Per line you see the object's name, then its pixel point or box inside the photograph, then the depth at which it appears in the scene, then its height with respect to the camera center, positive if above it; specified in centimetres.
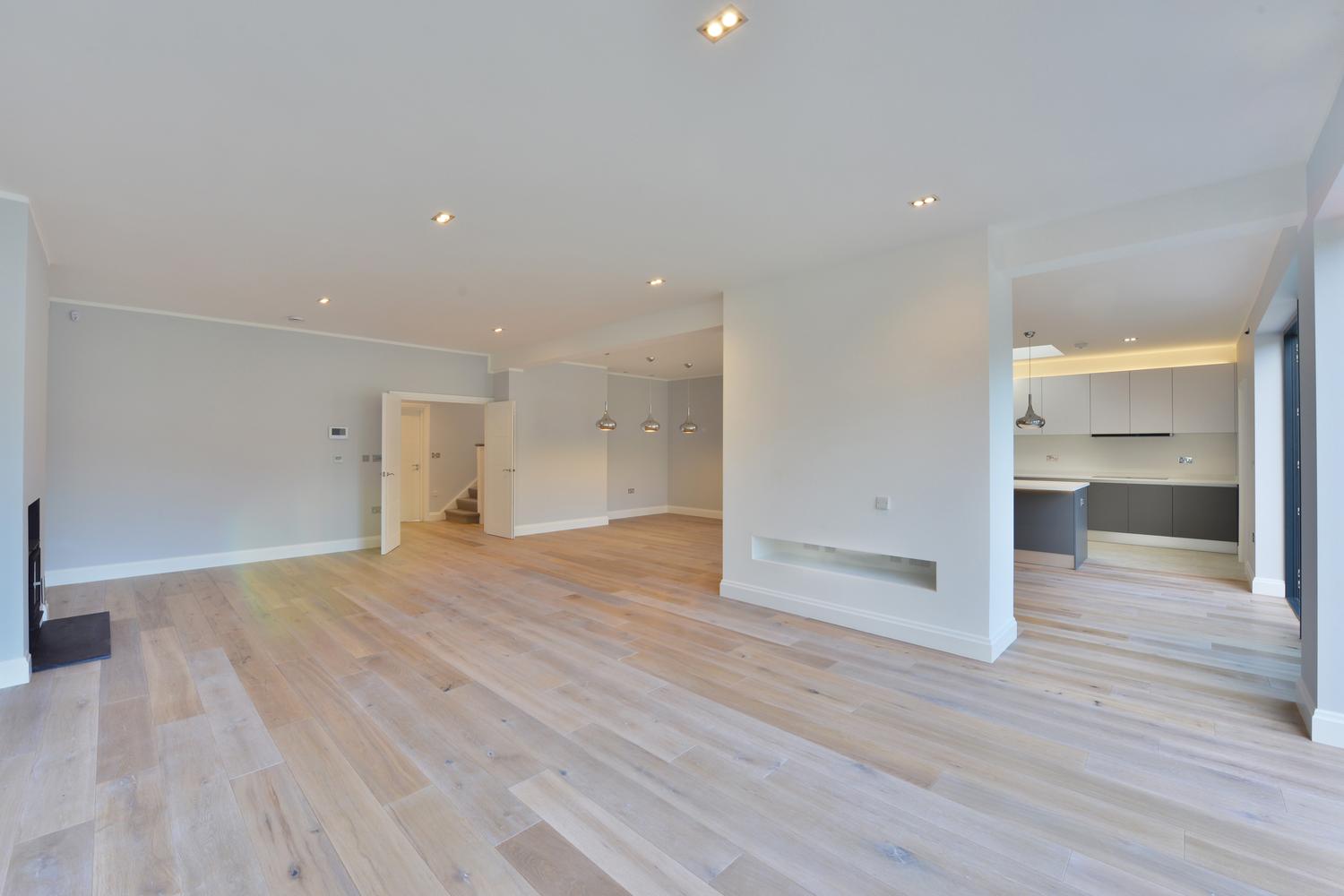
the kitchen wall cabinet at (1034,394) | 834 +78
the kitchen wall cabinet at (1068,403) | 802 +63
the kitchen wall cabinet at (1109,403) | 775 +61
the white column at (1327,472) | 253 -12
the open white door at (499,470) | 830 -29
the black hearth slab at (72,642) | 346 -126
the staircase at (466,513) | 1023 -115
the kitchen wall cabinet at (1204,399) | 711 +61
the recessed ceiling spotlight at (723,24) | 180 +138
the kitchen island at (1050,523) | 620 -86
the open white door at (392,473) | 700 -28
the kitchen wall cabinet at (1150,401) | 748 +61
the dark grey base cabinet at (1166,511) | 714 -85
